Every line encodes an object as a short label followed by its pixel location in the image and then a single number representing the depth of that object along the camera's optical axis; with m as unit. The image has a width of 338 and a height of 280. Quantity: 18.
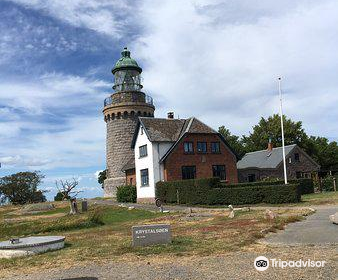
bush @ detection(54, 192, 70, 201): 65.65
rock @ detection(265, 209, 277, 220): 20.31
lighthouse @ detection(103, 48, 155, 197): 54.97
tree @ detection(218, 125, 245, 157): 73.12
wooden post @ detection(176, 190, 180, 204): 39.44
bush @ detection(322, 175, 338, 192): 44.59
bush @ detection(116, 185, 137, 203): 48.25
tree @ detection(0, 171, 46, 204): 68.88
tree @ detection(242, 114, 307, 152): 67.75
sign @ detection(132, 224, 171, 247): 14.25
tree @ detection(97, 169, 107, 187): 87.26
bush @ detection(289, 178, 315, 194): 41.97
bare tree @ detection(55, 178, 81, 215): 39.21
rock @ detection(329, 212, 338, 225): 17.18
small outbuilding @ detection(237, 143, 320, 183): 54.16
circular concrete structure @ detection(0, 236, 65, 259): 14.45
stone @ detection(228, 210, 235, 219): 23.51
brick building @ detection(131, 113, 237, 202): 43.72
